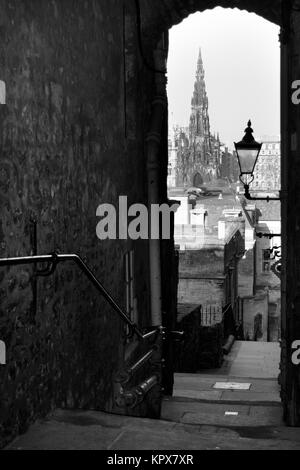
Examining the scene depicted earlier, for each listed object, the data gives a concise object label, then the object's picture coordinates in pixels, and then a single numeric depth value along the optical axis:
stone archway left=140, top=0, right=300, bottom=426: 8.49
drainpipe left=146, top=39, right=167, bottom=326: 9.76
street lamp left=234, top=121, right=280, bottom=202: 10.03
